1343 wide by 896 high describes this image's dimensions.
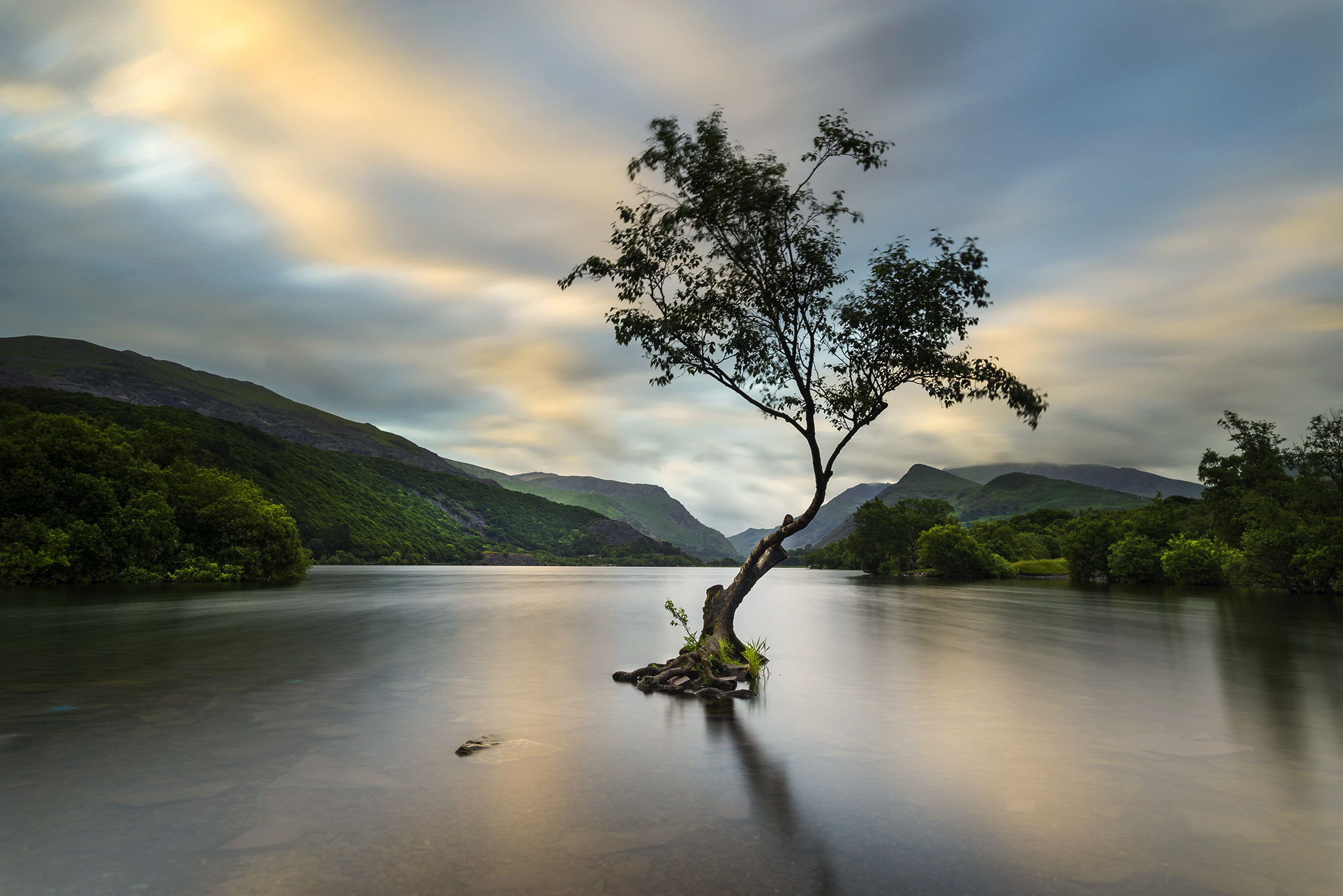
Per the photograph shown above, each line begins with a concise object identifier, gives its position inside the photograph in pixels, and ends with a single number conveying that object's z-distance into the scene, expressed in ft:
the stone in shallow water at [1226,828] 26.35
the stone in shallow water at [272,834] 24.16
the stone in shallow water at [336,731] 41.81
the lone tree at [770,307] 62.39
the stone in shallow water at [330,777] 31.55
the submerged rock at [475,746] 37.96
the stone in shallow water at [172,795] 28.89
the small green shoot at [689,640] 64.39
